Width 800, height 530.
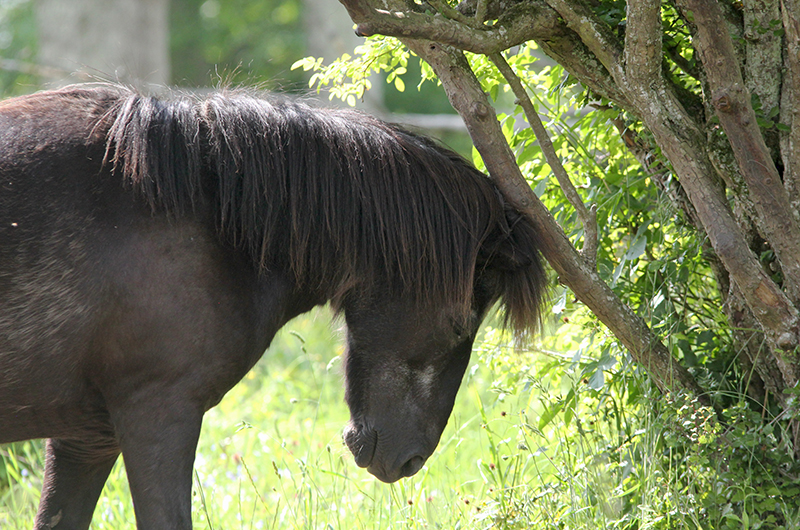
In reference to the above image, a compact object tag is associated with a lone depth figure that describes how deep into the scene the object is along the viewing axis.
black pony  12.92
